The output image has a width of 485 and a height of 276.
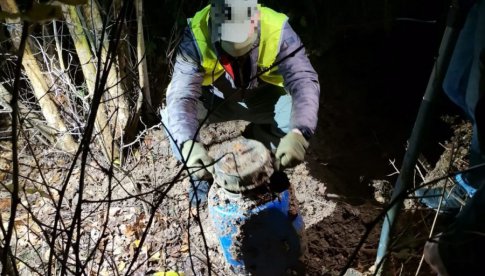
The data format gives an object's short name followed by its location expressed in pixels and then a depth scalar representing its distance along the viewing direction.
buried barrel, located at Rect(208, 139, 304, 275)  1.99
